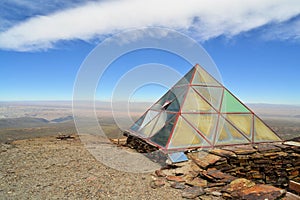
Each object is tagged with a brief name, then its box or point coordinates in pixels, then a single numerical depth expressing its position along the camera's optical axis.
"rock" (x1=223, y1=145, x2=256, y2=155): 7.94
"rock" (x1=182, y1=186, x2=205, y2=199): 5.57
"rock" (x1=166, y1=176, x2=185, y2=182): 6.53
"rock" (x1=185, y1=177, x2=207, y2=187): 6.22
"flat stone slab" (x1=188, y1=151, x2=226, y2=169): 7.24
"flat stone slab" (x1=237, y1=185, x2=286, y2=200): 5.12
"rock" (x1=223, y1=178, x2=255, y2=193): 5.70
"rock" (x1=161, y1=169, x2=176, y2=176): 6.98
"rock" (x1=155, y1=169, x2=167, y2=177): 6.96
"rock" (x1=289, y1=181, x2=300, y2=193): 5.93
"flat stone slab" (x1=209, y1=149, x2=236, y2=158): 7.65
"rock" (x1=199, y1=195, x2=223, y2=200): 5.41
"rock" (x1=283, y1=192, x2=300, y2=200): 4.96
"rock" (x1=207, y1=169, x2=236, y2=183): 6.21
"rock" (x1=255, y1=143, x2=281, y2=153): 8.28
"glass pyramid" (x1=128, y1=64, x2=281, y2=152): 8.82
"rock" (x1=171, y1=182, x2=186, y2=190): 6.08
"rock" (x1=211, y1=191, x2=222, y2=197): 5.54
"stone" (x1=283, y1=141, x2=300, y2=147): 8.97
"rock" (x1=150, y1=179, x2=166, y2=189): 6.19
